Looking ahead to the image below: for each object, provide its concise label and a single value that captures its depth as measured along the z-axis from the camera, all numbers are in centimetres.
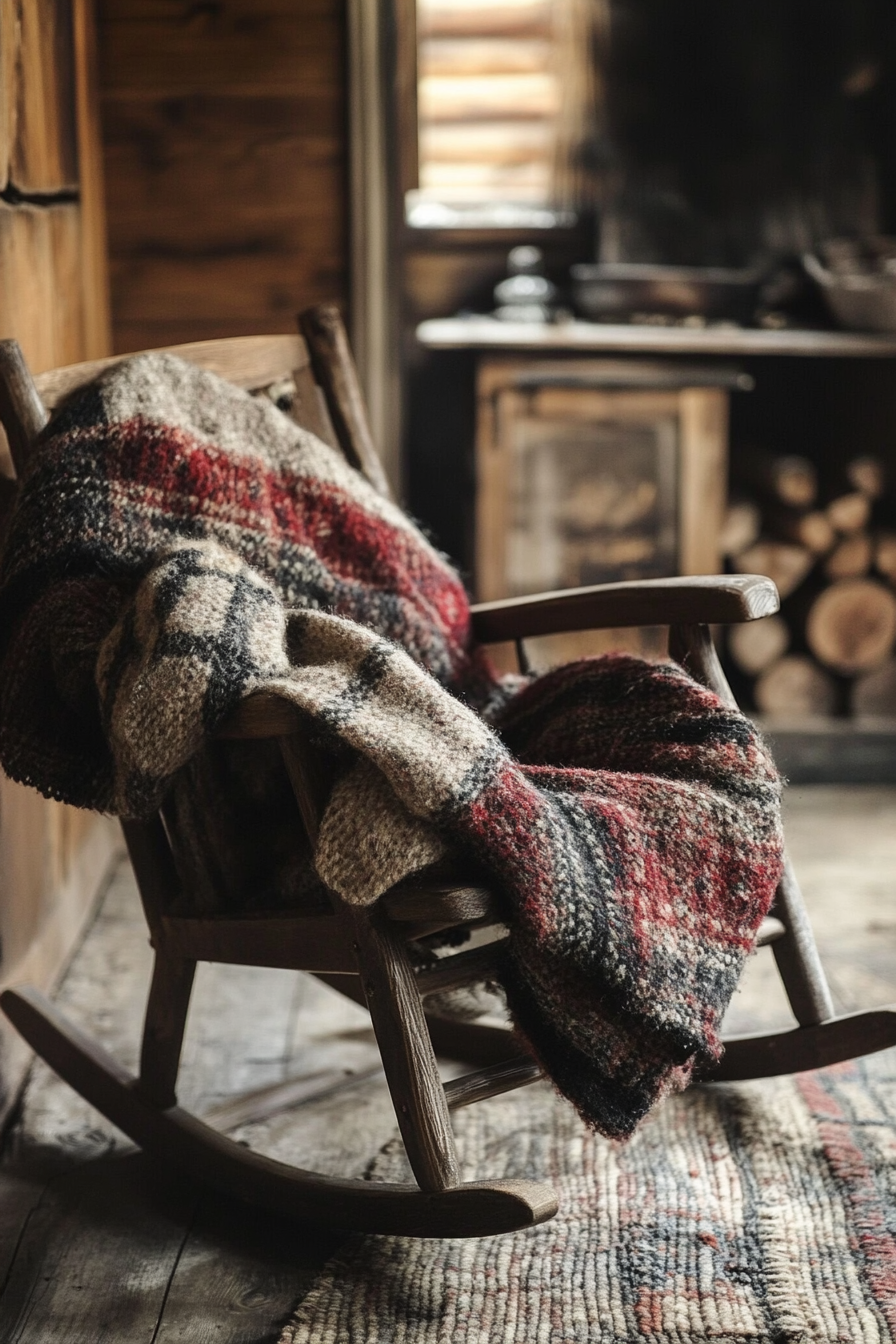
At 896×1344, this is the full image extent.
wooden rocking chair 330
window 522
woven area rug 334
